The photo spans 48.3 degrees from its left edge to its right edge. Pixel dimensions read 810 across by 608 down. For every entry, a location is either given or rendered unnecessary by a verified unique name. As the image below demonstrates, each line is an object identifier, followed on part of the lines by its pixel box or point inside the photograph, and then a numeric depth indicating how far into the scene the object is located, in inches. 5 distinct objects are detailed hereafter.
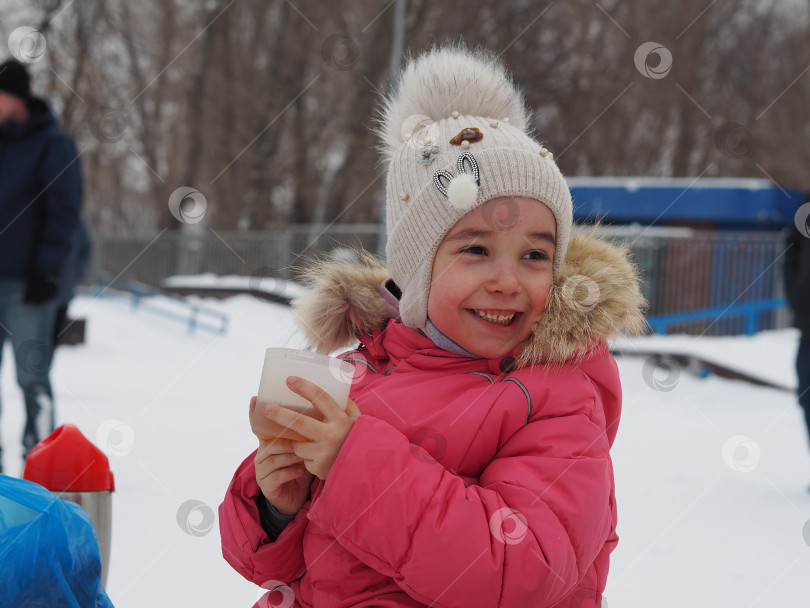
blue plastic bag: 72.4
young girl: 62.6
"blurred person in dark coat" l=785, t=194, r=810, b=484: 198.5
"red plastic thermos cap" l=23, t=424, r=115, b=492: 108.2
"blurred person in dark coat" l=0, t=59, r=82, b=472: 174.6
